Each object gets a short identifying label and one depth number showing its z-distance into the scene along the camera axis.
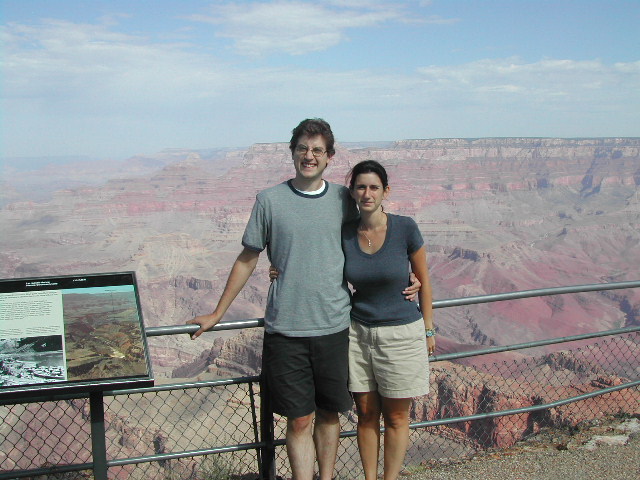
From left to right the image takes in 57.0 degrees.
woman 2.86
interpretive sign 2.68
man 2.82
